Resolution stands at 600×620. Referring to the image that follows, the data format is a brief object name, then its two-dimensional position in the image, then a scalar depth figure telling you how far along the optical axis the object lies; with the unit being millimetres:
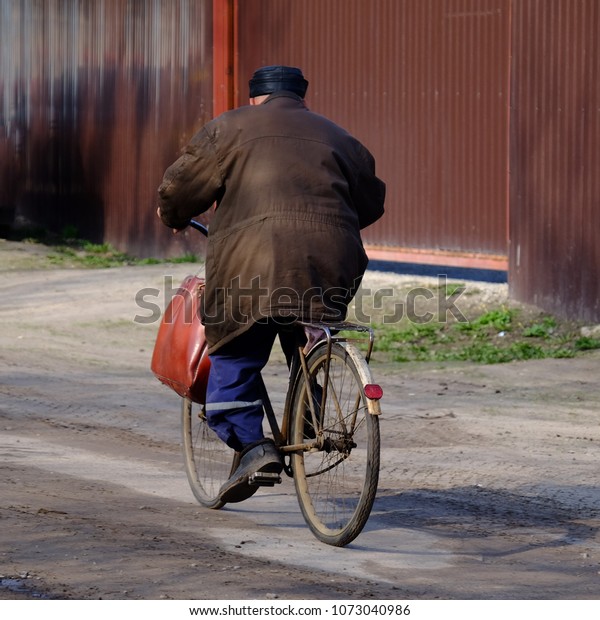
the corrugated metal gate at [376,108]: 22516
